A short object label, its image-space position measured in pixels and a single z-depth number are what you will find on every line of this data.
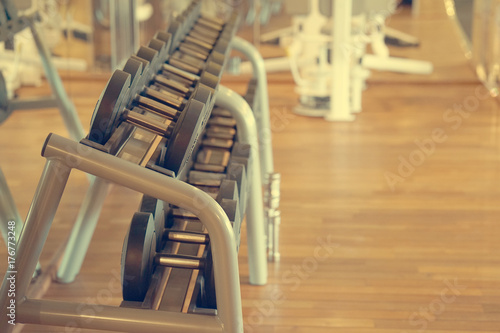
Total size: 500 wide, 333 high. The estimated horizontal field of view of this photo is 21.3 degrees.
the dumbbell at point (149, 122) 3.14
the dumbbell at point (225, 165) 3.79
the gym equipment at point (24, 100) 4.04
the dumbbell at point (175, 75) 3.58
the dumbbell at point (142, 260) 3.34
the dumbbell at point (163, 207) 3.53
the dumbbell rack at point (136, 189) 3.15
